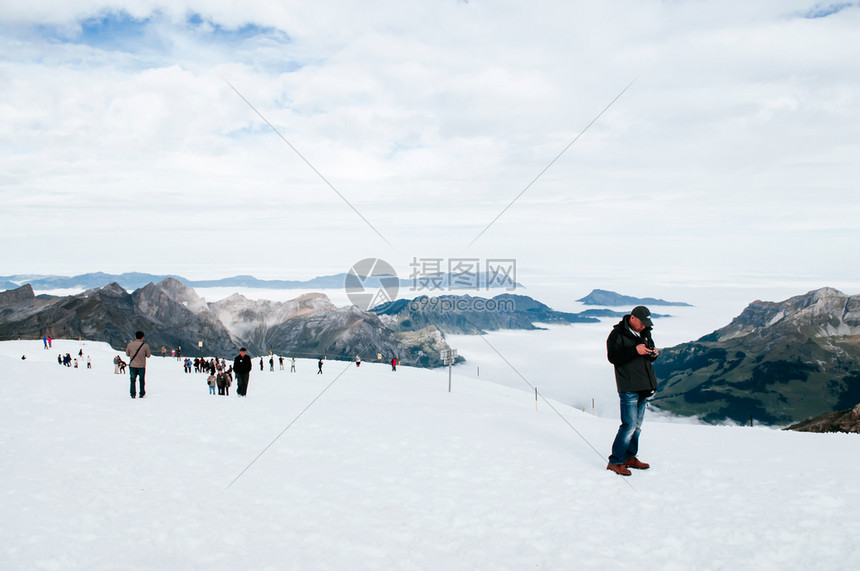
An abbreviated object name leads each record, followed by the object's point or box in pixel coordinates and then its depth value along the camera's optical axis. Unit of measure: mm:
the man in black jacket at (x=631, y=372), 9266
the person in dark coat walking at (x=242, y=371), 20953
